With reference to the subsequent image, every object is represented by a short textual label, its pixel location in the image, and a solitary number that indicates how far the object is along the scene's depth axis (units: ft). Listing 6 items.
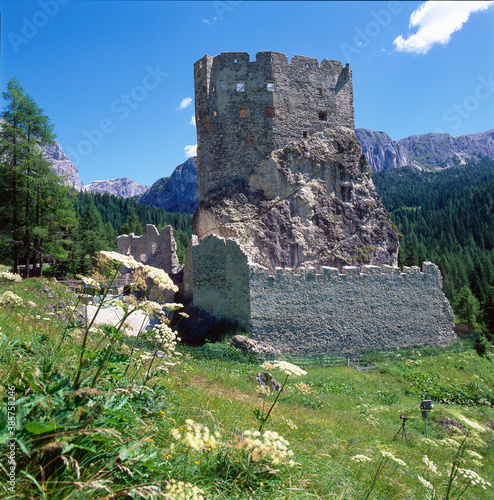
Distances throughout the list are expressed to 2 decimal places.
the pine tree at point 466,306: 137.63
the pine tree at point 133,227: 217.85
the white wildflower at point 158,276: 12.82
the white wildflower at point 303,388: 17.24
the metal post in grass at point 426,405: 29.05
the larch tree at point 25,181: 65.92
